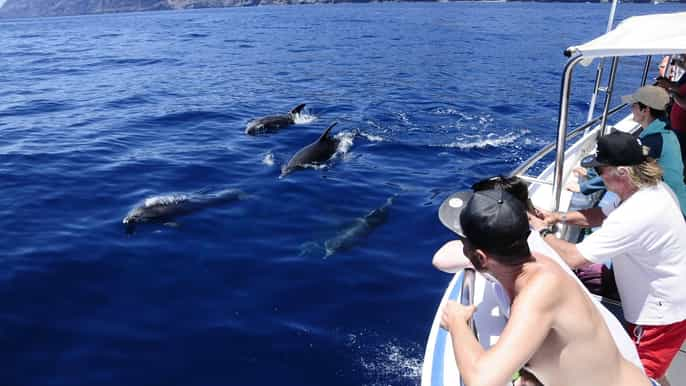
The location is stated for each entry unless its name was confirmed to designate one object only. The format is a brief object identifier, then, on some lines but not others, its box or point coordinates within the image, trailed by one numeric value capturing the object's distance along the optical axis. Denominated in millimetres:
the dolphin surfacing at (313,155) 13367
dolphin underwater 9117
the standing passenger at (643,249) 3967
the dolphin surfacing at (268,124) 16938
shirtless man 2760
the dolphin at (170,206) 10078
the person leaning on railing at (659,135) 5109
